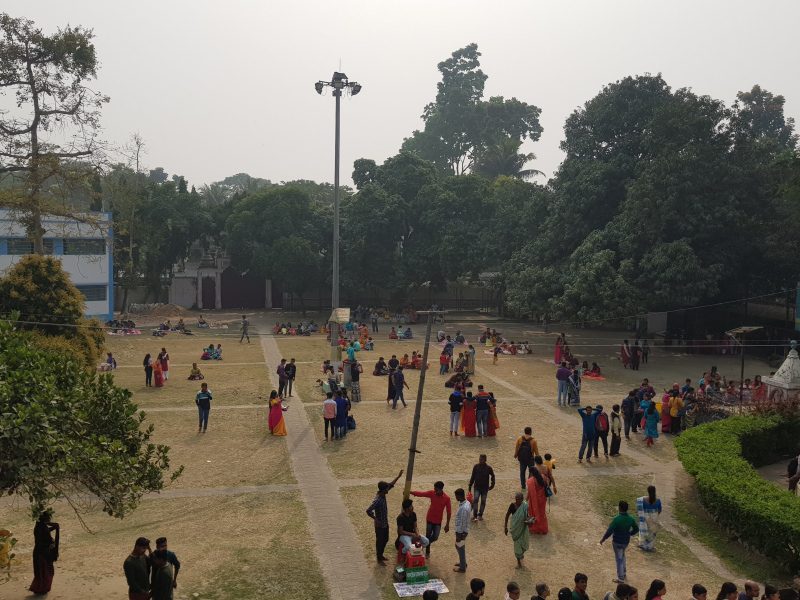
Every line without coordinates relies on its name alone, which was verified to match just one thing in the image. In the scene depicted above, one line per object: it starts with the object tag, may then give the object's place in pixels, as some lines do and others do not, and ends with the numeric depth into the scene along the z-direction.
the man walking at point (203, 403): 18.34
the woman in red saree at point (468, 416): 18.44
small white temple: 18.58
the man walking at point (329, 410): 17.89
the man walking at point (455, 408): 18.56
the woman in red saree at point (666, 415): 19.42
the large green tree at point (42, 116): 24.20
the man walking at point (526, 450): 14.12
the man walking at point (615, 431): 16.88
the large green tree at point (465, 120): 83.38
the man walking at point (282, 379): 22.55
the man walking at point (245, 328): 37.06
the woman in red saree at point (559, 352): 30.39
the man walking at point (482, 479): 12.39
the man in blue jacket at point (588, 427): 16.09
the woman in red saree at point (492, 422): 18.59
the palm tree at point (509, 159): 67.00
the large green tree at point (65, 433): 7.18
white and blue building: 39.41
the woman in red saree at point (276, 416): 18.46
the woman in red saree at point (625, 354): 30.37
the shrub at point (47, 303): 22.16
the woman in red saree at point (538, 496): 12.09
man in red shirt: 11.19
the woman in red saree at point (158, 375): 24.61
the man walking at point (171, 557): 8.93
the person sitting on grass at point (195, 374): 26.09
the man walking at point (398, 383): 21.94
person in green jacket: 10.53
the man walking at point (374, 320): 42.06
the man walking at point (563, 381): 22.38
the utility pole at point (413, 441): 11.56
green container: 10.43
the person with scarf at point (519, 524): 10.70
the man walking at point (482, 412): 18.42
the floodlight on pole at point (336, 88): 24.41
